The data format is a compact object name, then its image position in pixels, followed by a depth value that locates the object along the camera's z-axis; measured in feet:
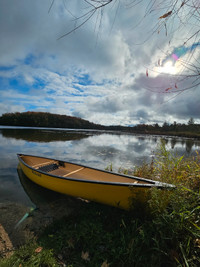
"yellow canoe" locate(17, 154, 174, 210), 9.37
